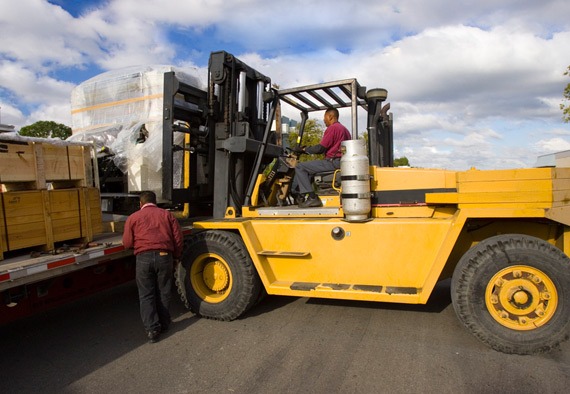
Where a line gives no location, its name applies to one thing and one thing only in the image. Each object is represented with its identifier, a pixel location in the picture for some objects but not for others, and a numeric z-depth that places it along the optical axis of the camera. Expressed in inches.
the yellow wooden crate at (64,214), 163.9
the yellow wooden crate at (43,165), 150.7
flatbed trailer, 141.0
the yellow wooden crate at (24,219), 148.4
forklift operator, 191.0
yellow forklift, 146.1
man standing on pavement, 169.6
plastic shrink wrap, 242.7
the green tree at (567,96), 694.5
